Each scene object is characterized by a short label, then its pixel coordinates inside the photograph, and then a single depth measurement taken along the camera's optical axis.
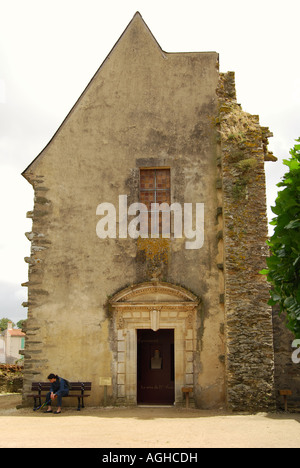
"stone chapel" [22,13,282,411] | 11.92
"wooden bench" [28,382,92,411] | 11.95
